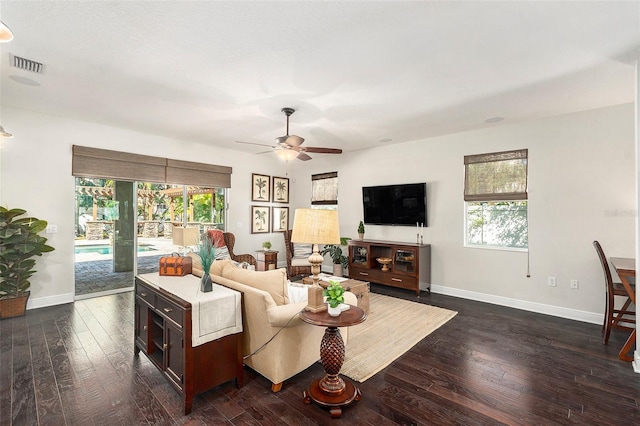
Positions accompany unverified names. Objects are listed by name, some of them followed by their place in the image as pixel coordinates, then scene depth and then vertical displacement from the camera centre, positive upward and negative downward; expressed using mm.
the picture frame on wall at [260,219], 6898 -144
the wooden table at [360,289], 3814 -997
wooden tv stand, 5035 -909
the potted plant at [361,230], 5986 -326
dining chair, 3146 -947
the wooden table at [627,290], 2844 -752
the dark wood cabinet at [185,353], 2033 -1061
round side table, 2082 -1128
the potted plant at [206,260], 2305 -380
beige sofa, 2260 -940
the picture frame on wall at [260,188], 6902 +616
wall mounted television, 5359 +203
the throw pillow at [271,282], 2383 -571
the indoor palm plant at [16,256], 3752 -587
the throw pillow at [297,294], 2607 -729
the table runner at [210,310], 2057 -717
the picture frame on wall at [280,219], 7375 -145
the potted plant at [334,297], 2111 -603
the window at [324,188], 6840 +609
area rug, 2744 -1394
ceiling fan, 3668 +871
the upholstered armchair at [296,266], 5676 -1021
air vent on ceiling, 2688 +1382
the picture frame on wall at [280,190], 7410 +610
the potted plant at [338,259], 5715 -927
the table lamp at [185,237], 3258 -277
